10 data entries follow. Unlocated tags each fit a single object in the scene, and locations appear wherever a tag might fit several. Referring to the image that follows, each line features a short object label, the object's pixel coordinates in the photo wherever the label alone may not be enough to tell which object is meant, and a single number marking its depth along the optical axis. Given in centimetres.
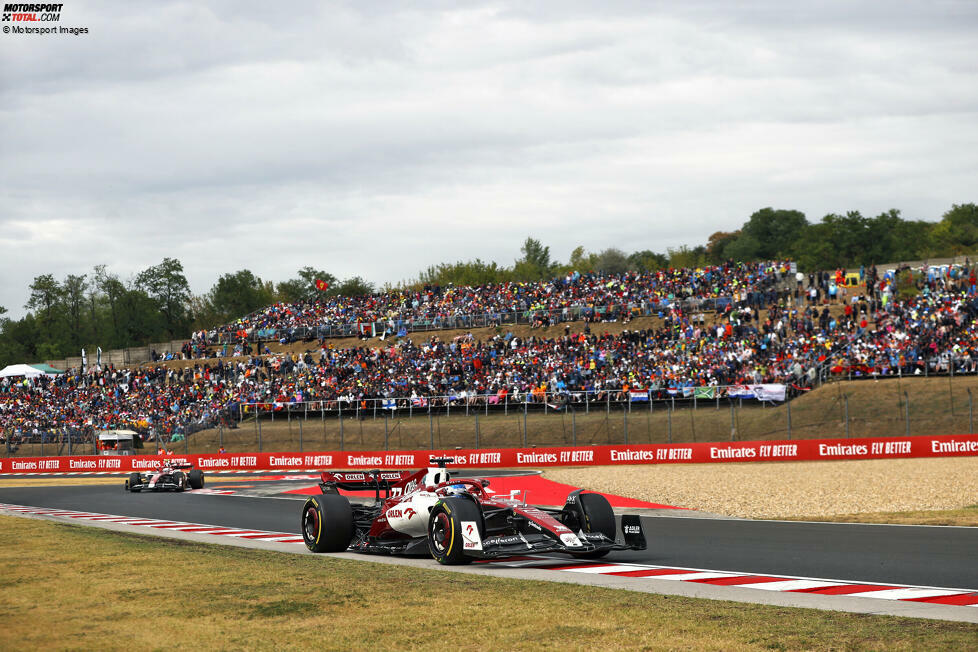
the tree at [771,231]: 13062
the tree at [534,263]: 13106
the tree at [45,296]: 13212
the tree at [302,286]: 13100
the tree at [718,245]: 13788
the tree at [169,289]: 12088
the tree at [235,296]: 12725
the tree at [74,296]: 13438
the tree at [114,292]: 12132
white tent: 8069
